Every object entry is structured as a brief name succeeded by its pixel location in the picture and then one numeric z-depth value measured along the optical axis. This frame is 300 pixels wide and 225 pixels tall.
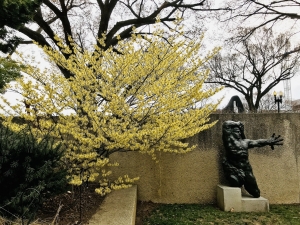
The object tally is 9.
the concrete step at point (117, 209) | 3.32
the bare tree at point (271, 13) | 10.14
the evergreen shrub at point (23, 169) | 2.97
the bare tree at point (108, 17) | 8.92
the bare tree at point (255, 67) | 17.31
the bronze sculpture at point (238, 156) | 5.16
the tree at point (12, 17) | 3.43
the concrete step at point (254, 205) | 4.99
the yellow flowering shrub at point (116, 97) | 3.71
